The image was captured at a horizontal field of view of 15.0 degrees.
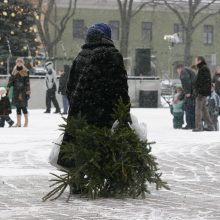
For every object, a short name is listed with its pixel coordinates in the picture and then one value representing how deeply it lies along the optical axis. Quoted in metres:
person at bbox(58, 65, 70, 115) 26.90
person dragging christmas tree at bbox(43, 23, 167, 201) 7.65
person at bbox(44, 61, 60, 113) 27.86
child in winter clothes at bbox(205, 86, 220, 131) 19.55
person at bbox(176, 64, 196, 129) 19.39
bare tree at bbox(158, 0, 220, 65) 59.09
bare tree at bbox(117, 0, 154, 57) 55.81
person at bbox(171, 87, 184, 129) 20.12
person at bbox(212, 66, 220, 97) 25.45
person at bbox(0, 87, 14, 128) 20.25
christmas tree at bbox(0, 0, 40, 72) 32.84
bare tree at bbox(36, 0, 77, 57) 50.86
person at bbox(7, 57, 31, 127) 19.94
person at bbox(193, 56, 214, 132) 18.00
